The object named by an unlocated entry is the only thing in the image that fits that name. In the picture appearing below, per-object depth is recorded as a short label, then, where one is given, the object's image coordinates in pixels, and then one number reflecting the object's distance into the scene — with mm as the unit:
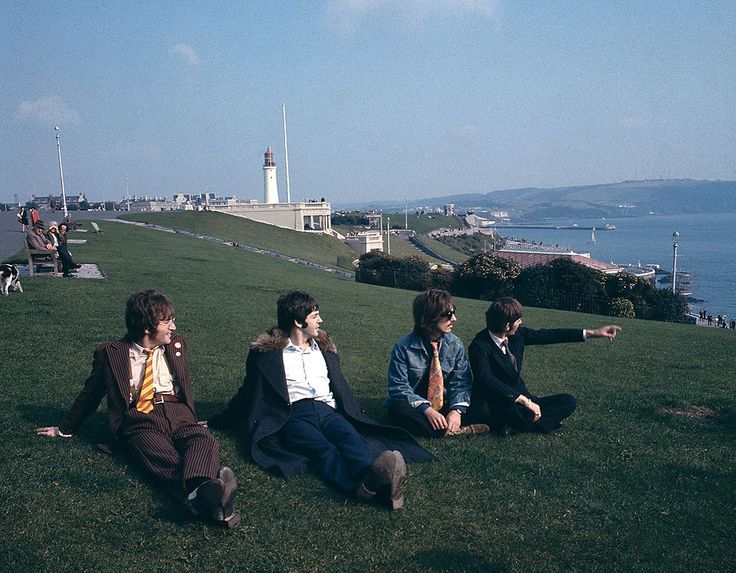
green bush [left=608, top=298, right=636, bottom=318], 29031
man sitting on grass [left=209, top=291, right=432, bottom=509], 5031
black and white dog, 12594
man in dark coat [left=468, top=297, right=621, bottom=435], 5934
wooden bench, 15119
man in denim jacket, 5832
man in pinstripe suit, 4695
